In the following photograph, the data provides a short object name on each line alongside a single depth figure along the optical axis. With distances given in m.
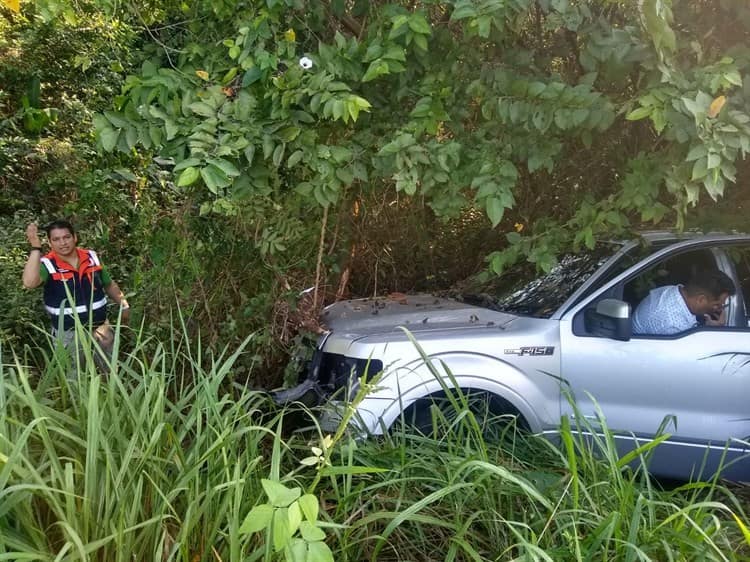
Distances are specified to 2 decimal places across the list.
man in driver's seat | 3.82
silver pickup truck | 3.62
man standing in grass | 4.62
